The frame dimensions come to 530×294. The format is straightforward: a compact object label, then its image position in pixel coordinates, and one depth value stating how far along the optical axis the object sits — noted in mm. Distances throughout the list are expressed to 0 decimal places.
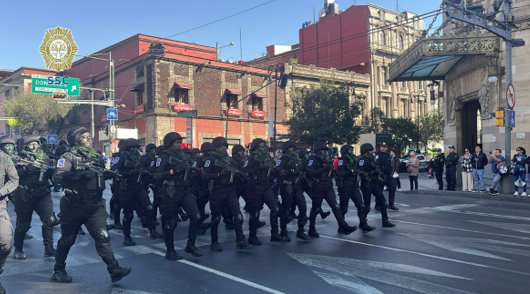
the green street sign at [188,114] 24906
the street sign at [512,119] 14954
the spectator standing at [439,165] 17141
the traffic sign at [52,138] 30177
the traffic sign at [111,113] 25394
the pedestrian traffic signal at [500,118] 14889
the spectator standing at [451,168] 16084
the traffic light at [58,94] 22570
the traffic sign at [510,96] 14508
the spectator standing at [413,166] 16375
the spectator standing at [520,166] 14180
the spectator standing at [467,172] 15726
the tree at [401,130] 37938
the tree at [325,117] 33156
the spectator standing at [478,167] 15119
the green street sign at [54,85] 21328
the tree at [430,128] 46844
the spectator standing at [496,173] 14648
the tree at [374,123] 36875
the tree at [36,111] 39406
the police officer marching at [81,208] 5457
